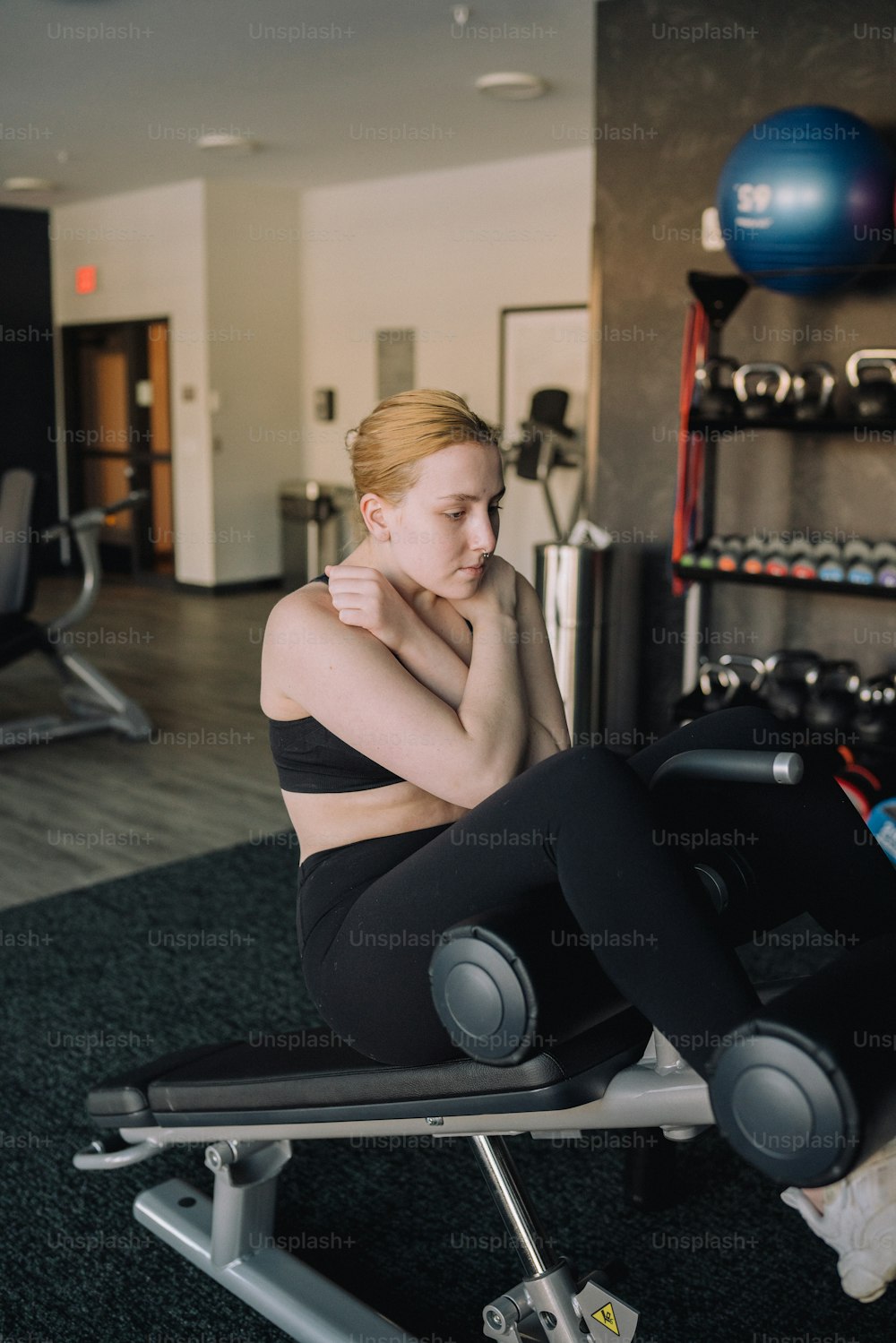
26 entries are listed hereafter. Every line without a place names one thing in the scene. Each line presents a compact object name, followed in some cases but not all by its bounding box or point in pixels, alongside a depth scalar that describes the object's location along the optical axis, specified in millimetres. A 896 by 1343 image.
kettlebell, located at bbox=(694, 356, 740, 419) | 3010
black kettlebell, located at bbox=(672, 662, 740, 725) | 3131
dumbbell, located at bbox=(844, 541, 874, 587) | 2855
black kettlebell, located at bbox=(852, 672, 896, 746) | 2846
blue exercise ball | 2670
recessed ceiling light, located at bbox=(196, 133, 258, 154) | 5629
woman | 970
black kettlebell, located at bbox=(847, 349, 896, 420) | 2795
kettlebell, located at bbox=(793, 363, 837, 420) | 2951
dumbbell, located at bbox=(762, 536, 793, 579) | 3008
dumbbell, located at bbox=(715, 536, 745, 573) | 3080
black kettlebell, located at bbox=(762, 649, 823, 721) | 2986
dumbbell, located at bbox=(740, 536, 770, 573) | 3047
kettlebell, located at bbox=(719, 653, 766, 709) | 3080
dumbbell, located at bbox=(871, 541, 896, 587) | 2825
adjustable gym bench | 856
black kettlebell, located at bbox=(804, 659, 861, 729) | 2926
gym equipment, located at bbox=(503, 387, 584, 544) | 5785
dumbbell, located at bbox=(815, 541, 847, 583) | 2908
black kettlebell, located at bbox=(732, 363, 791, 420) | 2990
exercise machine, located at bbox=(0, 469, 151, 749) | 3803
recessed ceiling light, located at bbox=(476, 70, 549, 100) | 4484
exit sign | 7535
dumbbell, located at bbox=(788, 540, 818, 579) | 2963
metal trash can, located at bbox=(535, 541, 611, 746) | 3432
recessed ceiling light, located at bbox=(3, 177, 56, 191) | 6750
